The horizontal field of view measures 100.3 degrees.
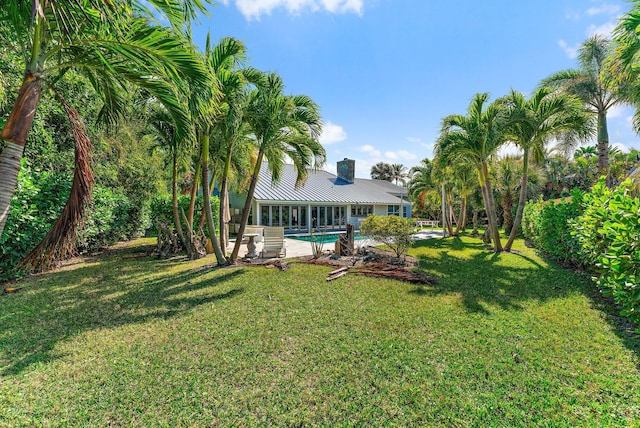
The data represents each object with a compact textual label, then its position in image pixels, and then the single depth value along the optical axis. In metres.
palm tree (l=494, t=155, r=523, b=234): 21.38
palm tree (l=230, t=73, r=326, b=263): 8.55
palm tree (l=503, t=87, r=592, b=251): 11.01
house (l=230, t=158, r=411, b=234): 21.61
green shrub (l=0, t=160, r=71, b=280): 6.62
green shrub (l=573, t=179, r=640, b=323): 3.40
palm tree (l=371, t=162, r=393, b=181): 55.69
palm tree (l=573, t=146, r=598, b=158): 39.86
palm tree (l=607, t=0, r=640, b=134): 4.64
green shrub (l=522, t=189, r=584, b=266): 8.00
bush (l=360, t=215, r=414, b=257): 9.86
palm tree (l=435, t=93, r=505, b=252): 11.91
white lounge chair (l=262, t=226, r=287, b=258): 11.33
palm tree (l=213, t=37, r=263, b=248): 7.79
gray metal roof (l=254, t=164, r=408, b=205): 22.03
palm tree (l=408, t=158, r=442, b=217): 21.11
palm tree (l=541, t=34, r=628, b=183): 13.08
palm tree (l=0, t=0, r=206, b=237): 2.67
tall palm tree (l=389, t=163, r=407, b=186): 55.50
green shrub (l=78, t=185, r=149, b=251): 10.10
